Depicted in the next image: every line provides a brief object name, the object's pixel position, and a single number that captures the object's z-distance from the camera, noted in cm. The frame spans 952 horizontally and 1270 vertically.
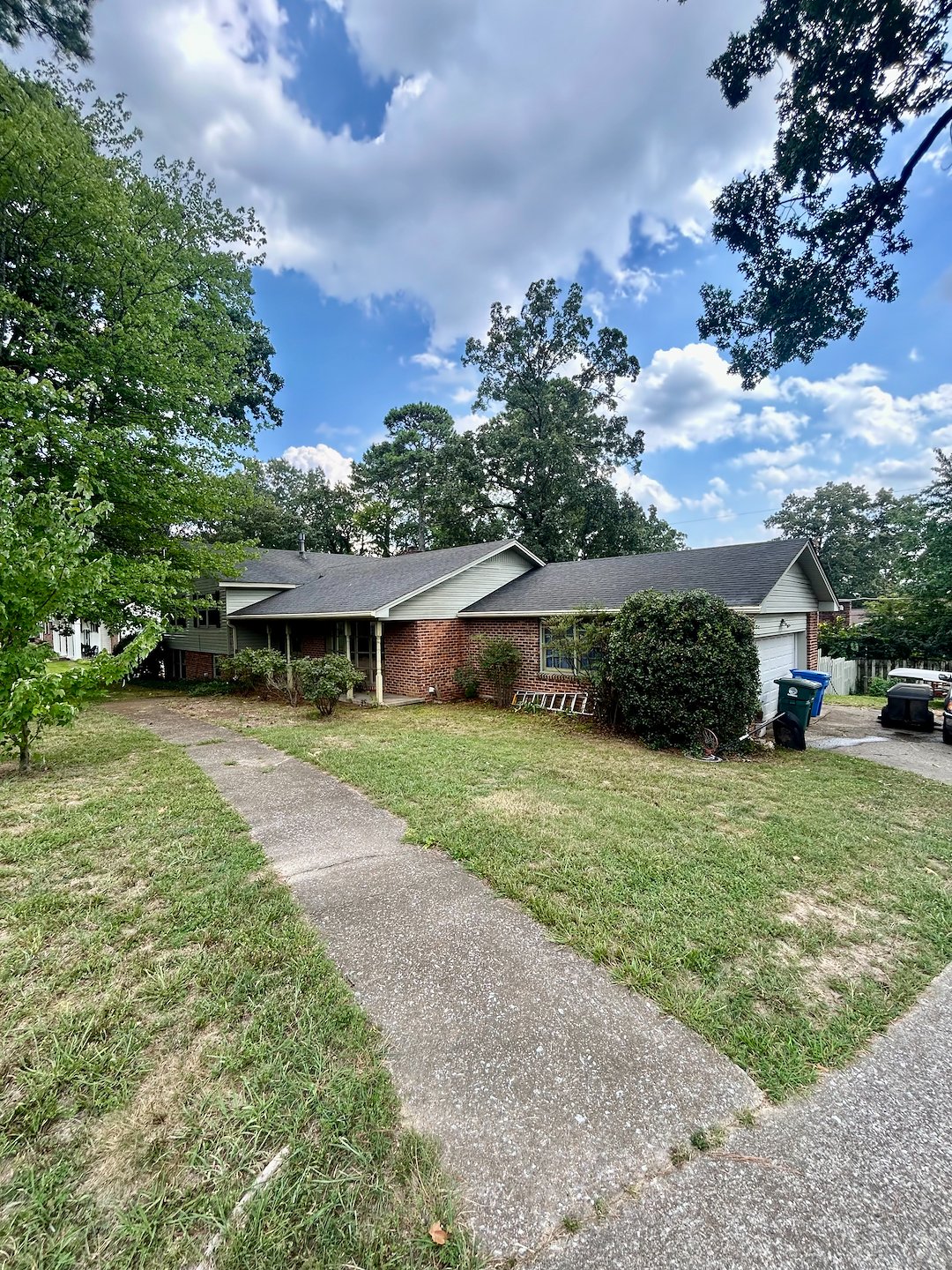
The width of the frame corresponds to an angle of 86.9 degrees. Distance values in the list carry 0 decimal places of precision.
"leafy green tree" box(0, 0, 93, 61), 773
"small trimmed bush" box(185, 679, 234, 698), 1512
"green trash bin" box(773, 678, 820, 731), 871
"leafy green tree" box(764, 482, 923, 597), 3528
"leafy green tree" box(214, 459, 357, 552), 2880
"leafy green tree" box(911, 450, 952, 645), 1398
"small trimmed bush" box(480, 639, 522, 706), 1196
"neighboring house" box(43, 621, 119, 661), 2929
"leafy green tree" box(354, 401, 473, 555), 3095
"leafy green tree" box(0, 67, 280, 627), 979
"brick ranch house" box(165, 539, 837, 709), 1030
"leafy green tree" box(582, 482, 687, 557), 2433
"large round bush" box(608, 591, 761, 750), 787
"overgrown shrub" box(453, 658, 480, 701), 1295
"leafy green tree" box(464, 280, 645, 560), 2427
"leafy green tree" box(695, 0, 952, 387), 691
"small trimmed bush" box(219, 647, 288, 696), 1289
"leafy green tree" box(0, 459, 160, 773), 536
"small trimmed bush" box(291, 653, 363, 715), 1064
